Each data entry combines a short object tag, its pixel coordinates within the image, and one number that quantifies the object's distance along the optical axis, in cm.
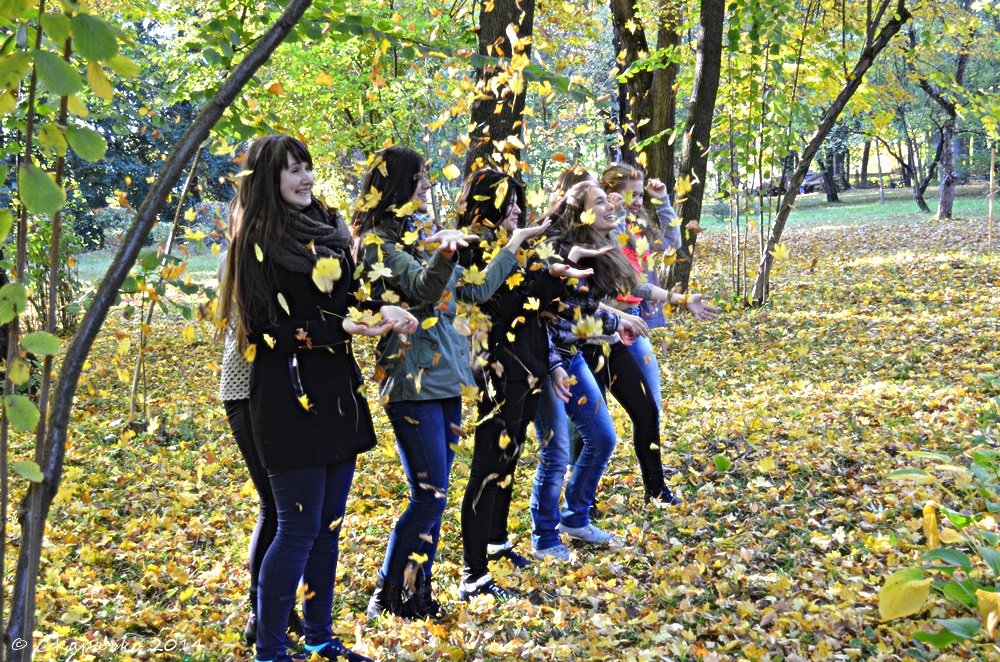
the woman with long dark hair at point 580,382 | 439
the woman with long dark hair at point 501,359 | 402
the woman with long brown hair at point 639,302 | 479
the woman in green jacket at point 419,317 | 354
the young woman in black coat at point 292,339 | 303
